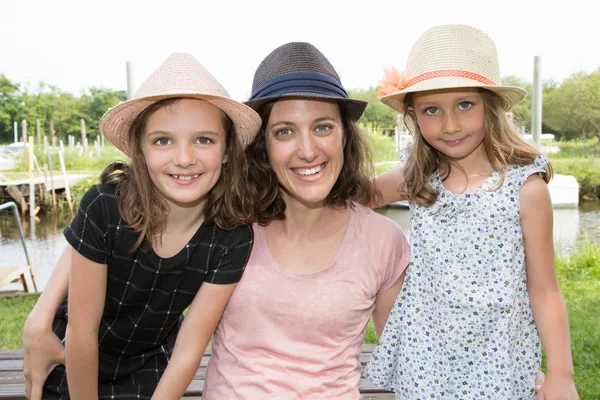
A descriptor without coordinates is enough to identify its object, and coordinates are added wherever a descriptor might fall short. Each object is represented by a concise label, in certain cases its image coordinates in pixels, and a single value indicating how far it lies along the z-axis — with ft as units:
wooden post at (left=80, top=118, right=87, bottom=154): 81.73
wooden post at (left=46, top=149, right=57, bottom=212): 60.44
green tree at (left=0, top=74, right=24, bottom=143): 128.06
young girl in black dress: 6.41
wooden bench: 7.97
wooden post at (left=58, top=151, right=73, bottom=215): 57.72
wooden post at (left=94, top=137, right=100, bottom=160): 81.73
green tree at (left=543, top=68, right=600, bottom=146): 80.64
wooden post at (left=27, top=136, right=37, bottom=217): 56.85
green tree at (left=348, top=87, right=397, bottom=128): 66.35
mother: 6.55
